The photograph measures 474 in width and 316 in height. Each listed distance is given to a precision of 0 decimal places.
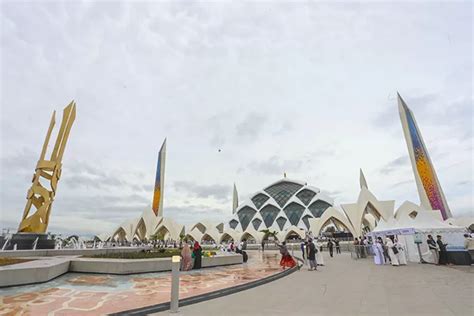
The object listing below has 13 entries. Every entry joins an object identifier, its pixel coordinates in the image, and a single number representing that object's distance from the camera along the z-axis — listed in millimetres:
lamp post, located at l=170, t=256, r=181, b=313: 4852
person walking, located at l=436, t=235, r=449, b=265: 12219
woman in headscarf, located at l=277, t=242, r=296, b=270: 11689
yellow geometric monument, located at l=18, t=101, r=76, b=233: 15914
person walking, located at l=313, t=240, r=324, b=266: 13456
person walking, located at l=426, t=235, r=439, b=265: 12453
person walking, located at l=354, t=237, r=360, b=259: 17216
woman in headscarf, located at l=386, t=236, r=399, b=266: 12617
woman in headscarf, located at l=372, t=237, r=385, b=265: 13484
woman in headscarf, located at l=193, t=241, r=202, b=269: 11312
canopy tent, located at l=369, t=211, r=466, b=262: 13094
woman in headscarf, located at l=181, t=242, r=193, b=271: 10414
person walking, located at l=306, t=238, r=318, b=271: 11453
